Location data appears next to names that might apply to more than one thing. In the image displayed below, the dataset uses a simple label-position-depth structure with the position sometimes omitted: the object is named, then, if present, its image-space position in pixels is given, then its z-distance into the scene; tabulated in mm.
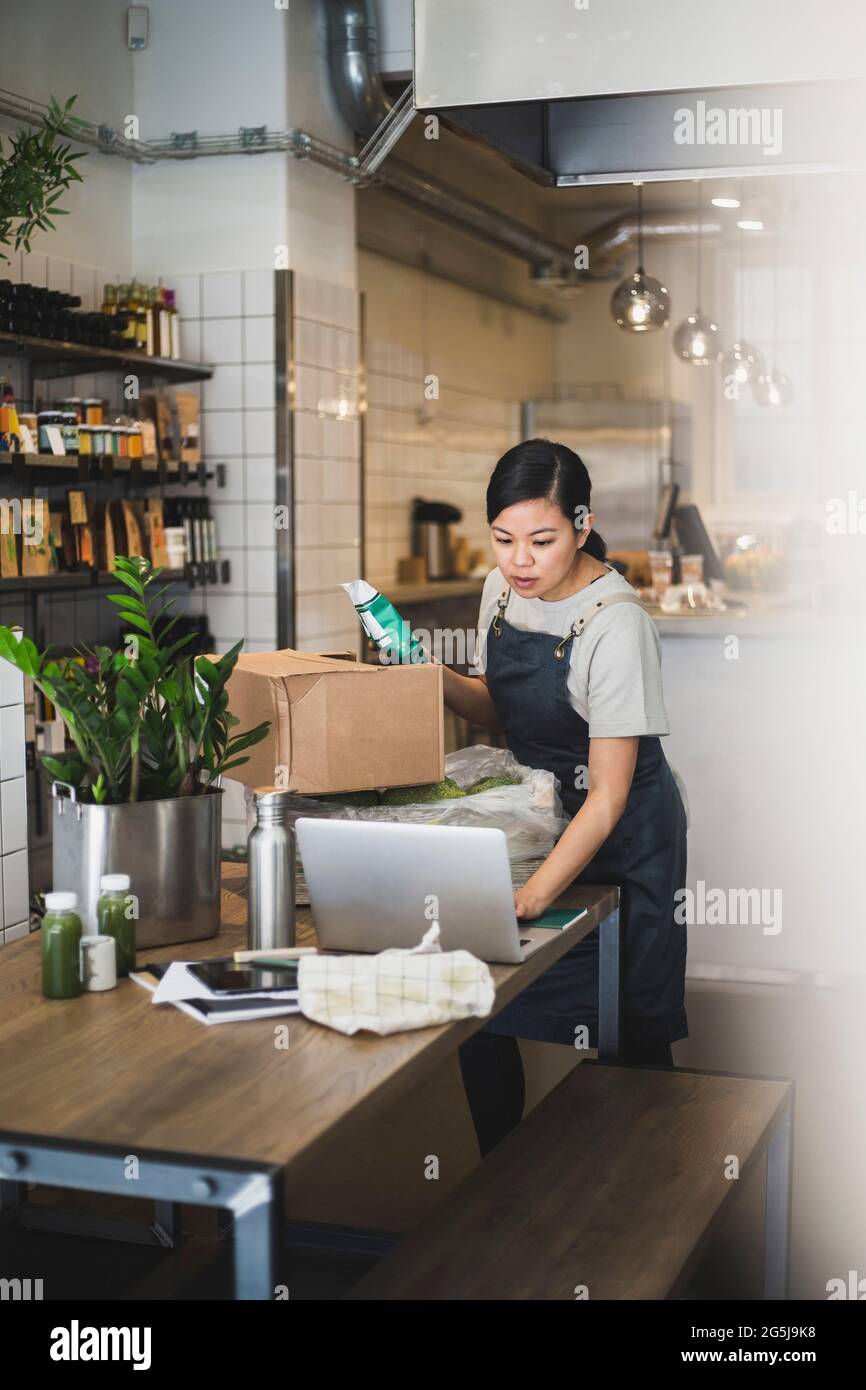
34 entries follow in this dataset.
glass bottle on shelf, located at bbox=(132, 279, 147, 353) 5027
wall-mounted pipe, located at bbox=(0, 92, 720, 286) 5152
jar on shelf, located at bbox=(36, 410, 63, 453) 4363
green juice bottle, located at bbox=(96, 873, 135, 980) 1892
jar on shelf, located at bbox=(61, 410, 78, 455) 4418
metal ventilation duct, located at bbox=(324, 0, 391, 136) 5293
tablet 1809
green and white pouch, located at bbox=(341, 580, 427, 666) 2314
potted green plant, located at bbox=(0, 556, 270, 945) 1960
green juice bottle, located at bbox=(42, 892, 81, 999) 1796
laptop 1828
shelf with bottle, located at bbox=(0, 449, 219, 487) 4199
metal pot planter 1952
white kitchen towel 1682
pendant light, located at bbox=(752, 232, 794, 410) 7105
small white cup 1840
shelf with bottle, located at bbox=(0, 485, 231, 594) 4250
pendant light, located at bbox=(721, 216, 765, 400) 6633
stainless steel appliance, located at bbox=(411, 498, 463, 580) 7770
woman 2377
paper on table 1785
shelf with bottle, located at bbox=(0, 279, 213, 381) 4180
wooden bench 1798
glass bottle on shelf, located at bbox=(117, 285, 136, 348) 4970
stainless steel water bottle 1912
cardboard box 2145
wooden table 1342
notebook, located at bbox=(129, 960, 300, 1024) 1734
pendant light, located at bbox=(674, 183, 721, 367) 6109
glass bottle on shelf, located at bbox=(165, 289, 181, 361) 5207
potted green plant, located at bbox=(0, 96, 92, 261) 3670
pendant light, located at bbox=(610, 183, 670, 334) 5711
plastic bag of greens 2219
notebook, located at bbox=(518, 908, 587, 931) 2141
